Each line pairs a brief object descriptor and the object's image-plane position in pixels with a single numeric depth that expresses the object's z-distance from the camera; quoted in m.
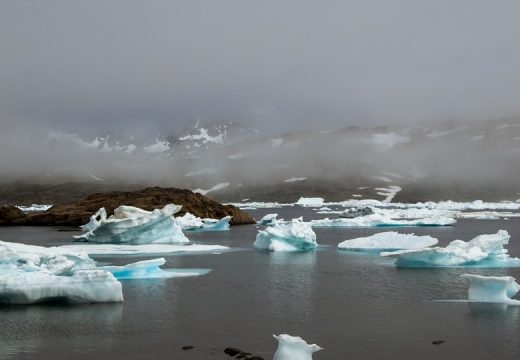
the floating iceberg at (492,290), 16.72
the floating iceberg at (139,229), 35.88
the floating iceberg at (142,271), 20.98
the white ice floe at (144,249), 31.89
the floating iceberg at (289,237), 32.59
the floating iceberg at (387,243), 30.84
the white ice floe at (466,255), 24.41
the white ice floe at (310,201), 135.25
